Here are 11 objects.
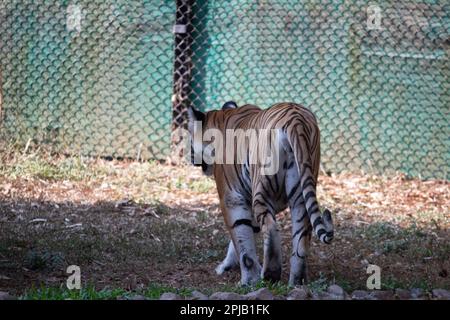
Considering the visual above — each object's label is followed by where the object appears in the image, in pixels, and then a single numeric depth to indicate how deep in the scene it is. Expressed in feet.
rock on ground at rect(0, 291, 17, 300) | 30.28
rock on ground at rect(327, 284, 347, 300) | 30.90
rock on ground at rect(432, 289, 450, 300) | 32.42
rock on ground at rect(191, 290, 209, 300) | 30.47
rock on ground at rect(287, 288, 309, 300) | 31.01
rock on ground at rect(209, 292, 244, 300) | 30.32
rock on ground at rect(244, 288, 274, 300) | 30.07
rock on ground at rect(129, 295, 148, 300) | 30.07
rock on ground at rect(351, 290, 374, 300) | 31.58
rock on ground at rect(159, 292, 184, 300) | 30.27
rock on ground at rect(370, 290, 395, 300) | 31.73
